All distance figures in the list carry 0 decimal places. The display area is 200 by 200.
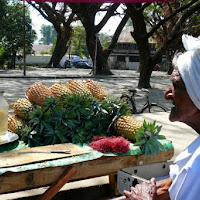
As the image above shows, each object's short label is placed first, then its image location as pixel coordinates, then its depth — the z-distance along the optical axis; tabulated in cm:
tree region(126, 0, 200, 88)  1477
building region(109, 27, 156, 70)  5422
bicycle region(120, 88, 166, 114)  778
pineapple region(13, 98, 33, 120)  358
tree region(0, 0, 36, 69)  3609
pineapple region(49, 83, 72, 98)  365
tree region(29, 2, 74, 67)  3256
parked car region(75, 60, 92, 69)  4706
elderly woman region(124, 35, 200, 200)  145
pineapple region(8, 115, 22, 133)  346
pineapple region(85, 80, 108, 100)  391
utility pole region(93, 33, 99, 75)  2601
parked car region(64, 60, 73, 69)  4289
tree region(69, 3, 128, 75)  2538
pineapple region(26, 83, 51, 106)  360
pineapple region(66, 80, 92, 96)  369
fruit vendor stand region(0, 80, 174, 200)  267
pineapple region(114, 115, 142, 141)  339
